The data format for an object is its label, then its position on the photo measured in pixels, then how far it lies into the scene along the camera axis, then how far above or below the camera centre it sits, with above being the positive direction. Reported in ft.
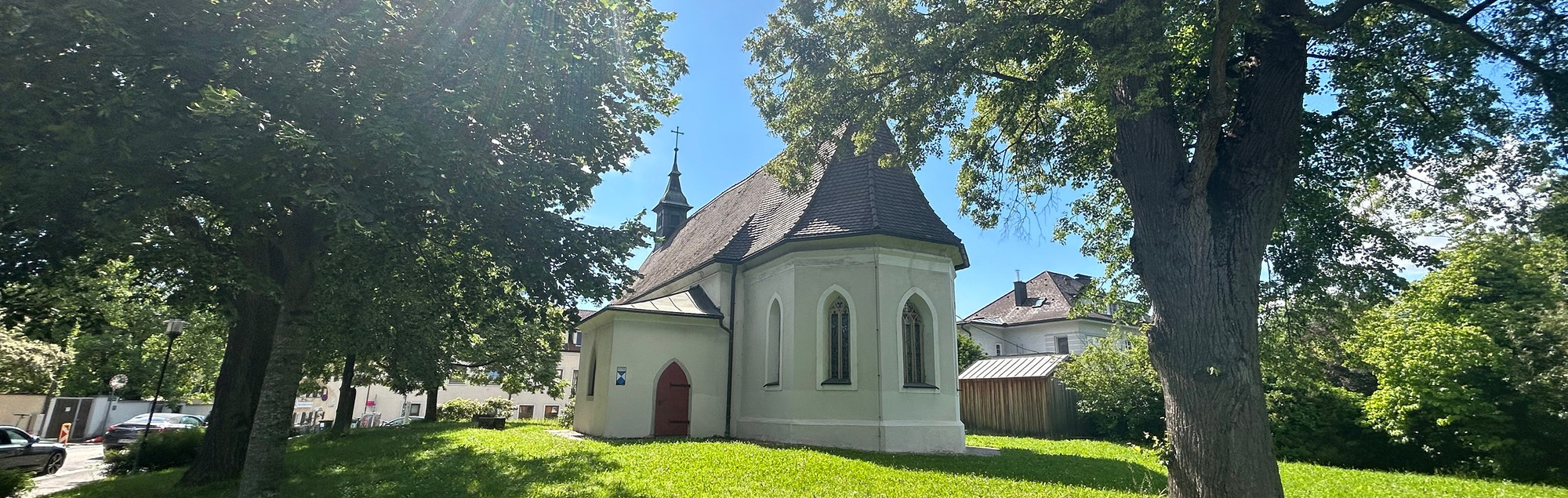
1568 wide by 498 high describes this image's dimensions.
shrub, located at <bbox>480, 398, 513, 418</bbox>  124.67 -1.46
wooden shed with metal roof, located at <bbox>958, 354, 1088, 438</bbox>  75.05 +1.15
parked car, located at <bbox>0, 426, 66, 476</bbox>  52.26 -4.87
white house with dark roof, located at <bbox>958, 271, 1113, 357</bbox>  125.59 +16.61
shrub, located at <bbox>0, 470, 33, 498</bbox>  33.88 -4.62
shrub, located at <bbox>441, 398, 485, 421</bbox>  124.47 -2.11
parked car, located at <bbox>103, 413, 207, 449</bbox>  78.07 -4.32
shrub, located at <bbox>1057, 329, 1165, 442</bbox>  67.67 +2.42
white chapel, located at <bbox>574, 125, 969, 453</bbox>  52.06 +6.00
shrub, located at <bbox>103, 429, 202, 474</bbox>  48.98 -4.29
